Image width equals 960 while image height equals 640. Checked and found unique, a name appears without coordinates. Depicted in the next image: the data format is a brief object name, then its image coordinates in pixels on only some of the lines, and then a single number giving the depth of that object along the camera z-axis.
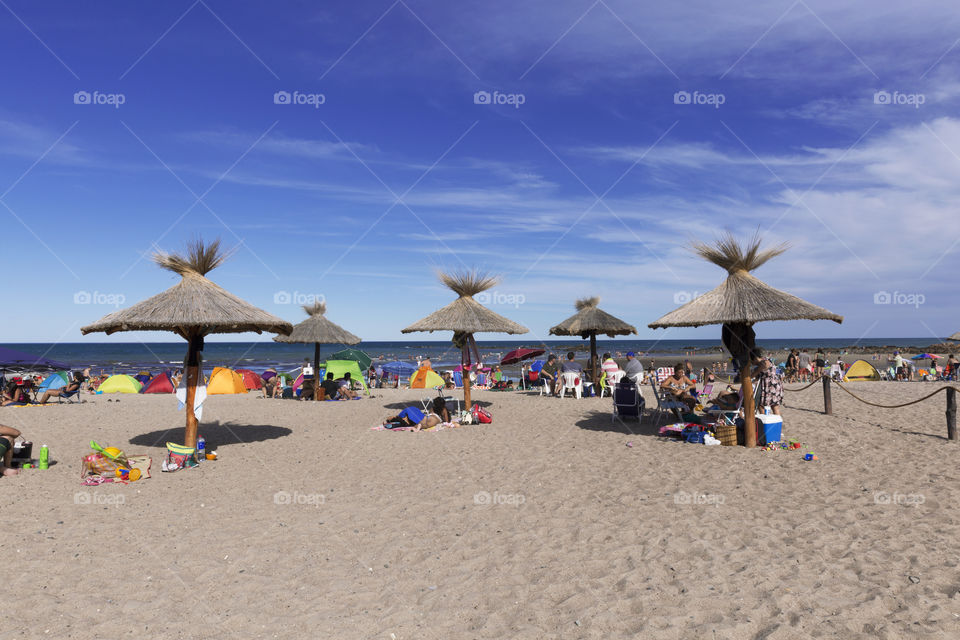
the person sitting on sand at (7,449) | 7.69
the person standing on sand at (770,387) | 9.59
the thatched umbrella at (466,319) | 12.68
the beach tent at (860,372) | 23.61
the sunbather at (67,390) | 15.91
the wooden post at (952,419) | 9.25
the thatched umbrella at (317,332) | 16.58
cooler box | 9.00
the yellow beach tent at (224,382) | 19.67
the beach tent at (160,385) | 20.39
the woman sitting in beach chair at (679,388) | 10.90
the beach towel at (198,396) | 8.91
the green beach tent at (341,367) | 20.90
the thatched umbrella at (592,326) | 16.62
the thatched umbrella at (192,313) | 8.56
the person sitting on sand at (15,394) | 15.62
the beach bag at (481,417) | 12.12
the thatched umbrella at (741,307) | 8.96
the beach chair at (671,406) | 11.13
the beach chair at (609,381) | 16.00
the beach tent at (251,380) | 21.19
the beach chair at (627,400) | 11.68
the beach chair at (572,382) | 16.29
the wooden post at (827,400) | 12.15
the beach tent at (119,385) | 20.30
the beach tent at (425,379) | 22.44
